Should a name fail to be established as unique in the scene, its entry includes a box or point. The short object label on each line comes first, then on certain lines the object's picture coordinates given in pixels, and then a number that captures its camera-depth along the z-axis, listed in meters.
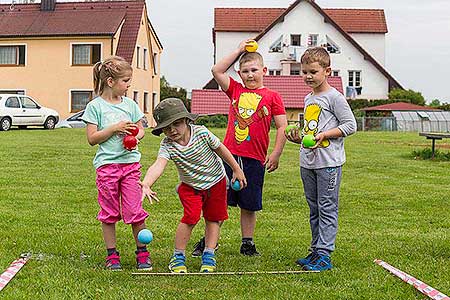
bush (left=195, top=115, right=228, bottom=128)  42.97
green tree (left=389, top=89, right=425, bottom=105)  60.94
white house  61.88
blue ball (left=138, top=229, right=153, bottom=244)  6.08
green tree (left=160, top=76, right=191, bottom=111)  60.62
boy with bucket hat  6.29
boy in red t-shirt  7.04
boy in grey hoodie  6.52
